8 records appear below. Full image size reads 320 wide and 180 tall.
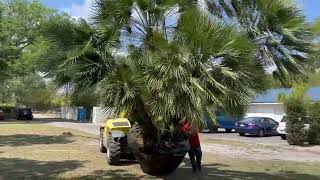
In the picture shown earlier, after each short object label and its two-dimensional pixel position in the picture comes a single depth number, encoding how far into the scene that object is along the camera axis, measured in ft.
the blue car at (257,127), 61.67
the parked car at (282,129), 54.07
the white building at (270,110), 78.56
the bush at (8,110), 125.51
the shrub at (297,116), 46.89
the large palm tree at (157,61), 18.08
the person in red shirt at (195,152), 23.22
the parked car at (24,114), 114.46
